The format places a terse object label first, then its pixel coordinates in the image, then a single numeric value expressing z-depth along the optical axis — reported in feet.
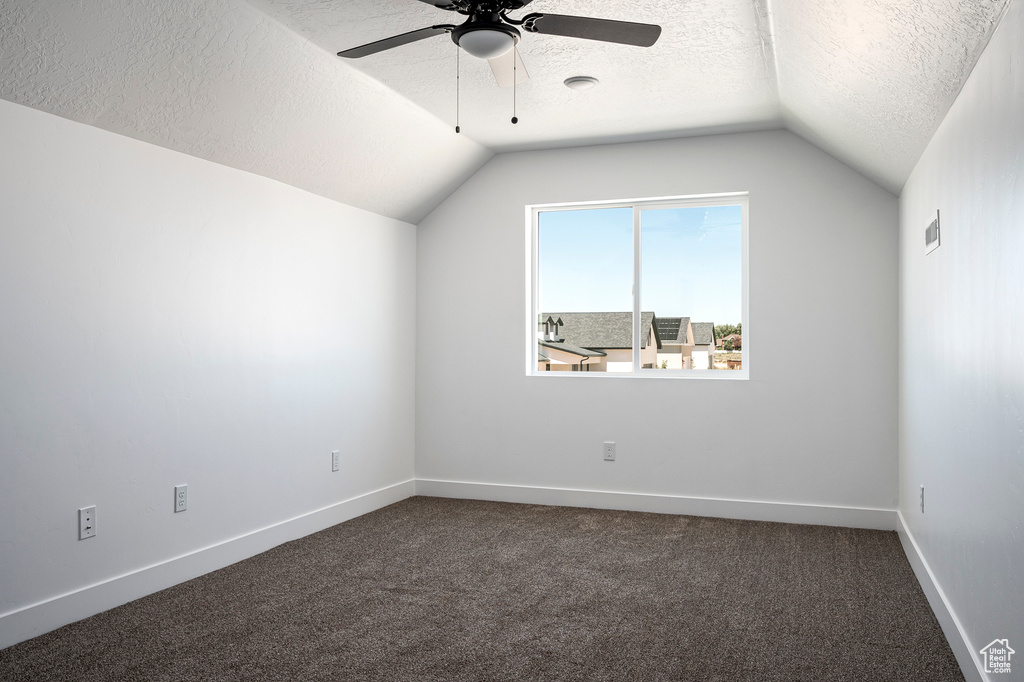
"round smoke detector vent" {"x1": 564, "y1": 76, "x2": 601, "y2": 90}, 11.23
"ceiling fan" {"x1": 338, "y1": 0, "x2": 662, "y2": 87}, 7.05
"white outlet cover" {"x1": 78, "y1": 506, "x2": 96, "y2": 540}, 8.82
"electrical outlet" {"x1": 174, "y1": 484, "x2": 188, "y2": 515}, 10.20
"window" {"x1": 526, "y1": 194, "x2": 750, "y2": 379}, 14.73
